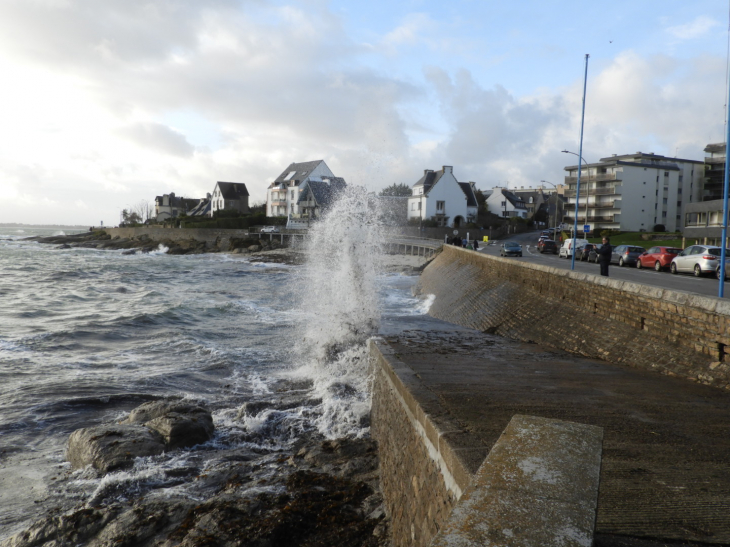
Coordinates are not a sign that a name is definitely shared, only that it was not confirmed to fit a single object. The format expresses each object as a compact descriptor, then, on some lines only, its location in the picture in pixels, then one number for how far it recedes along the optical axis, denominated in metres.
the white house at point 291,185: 95.88
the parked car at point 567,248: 41.07
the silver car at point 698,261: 24.98
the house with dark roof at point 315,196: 87.56
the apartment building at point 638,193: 80.25
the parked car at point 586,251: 38.90
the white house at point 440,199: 86.56
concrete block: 2.34
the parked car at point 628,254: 33.69
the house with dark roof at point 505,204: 112.25
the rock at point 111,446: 7.66
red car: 29.67
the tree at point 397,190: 112.25
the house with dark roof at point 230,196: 111.62
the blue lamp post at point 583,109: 25.89
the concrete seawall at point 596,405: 3.88
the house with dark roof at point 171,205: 139.88
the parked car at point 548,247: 50.00
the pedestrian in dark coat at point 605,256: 19.62
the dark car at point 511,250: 42.00
